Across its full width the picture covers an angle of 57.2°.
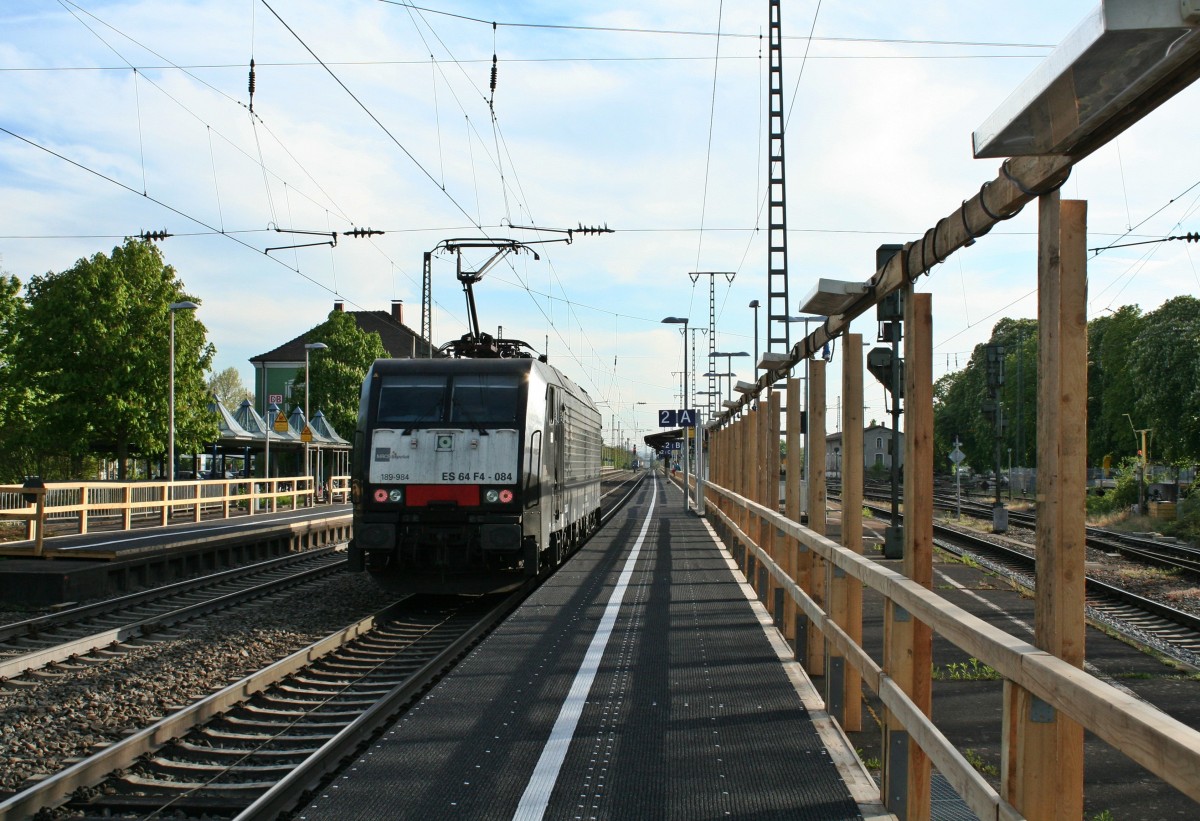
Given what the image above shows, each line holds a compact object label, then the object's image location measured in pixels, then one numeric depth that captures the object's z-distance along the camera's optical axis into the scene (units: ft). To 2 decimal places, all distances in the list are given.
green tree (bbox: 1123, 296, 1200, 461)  131.95
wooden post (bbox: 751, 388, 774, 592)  36.17
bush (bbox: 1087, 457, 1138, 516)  122.21
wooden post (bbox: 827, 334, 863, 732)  19.90
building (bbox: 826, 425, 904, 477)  313.36
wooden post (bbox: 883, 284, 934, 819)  15.05
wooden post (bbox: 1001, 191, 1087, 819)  10.33
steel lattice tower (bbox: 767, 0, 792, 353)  71.61
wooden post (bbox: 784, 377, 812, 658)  26.71
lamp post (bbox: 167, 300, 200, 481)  93.86
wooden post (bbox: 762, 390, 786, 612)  34.45
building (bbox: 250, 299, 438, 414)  253.44
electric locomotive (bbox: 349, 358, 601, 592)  41.16
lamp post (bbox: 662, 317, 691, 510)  108.95
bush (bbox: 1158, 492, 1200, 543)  91.07
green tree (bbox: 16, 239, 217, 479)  115.03
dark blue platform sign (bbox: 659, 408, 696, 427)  111.09
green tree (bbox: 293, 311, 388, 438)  178.40
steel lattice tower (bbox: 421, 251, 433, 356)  110.83
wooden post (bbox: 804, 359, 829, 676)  24.58
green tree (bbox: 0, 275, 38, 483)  113.70
